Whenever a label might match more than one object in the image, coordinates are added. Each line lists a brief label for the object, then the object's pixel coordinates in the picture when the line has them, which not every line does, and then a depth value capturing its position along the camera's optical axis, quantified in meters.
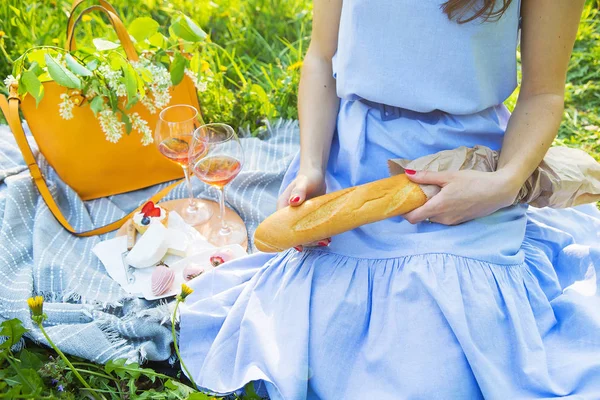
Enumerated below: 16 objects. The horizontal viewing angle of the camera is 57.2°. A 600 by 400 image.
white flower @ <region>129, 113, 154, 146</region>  2.17
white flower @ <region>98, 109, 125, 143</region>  2.11
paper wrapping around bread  1.53
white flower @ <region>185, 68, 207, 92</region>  2.29
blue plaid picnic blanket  1.76
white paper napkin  1.95
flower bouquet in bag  2.03
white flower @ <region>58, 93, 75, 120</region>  2.07
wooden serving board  2.19
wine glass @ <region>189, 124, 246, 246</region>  1.89
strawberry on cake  2.12
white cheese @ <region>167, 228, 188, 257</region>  2.05
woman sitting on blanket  1.37
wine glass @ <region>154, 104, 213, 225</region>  2.04
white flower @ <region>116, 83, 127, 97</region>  2.05
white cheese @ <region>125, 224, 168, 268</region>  1.99
